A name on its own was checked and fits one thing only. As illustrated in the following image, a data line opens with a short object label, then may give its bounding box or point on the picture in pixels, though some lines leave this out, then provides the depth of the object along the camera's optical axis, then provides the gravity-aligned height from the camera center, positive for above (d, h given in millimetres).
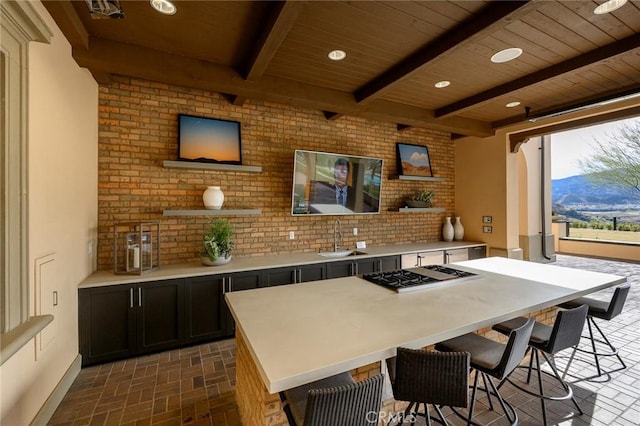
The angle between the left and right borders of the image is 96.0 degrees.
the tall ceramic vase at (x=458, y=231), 5566 -368
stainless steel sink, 4310 -598
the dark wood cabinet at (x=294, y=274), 3396 -742
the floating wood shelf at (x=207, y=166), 3245 +580
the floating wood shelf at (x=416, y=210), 4926 +44
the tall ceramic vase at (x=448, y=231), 5504 -362
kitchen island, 1217 -601
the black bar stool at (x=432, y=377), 1349 -787
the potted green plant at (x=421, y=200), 5051 +225
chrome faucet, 4554 -301
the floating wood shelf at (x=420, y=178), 4922 +608
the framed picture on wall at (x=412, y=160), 5090 +953
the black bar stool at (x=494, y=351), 1563 -885
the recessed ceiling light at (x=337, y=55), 2775 +1562
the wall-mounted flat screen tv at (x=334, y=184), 4062 +446
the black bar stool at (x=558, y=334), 1892 -889
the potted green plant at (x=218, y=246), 3248 -355
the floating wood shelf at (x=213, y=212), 3229 +30
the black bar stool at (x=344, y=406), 1059 -743
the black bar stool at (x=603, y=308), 2406 -859
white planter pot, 3276 -530
